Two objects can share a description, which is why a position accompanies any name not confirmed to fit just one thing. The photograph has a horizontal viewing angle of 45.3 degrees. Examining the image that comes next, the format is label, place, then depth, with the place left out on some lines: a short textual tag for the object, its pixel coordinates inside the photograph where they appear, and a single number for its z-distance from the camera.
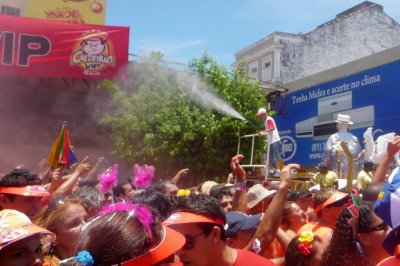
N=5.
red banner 14.95
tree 15.92
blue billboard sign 15.29
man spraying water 10.34
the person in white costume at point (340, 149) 9.64
